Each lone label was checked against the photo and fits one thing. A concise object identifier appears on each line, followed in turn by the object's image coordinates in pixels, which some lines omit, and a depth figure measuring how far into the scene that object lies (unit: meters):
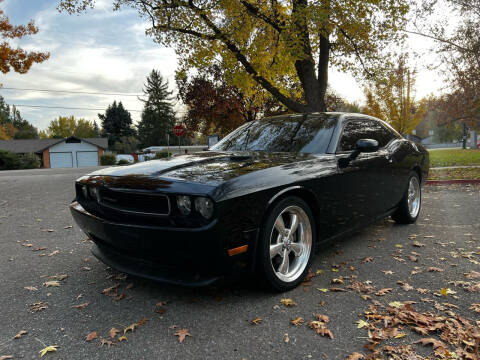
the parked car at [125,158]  44.76
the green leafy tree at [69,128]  79.94
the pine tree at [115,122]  65.32
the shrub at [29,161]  36.22
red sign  19.83
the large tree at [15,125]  73.81
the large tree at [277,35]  9.65
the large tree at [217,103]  21.36
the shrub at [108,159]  44.62
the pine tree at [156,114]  61.53
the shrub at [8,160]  33.78
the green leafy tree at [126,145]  62.18
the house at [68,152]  48.38
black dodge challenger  2.26
